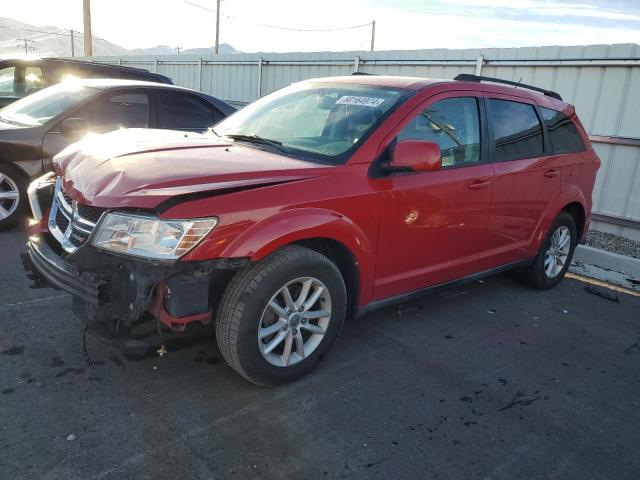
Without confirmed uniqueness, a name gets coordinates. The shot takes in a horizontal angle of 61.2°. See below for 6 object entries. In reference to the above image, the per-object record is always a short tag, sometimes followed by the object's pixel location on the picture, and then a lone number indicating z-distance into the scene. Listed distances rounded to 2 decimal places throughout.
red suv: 2.65
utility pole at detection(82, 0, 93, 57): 24.02
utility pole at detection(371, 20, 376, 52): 45.72
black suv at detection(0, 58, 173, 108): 7.81
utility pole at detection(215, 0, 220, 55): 39.88
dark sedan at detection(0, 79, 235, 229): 5.43
